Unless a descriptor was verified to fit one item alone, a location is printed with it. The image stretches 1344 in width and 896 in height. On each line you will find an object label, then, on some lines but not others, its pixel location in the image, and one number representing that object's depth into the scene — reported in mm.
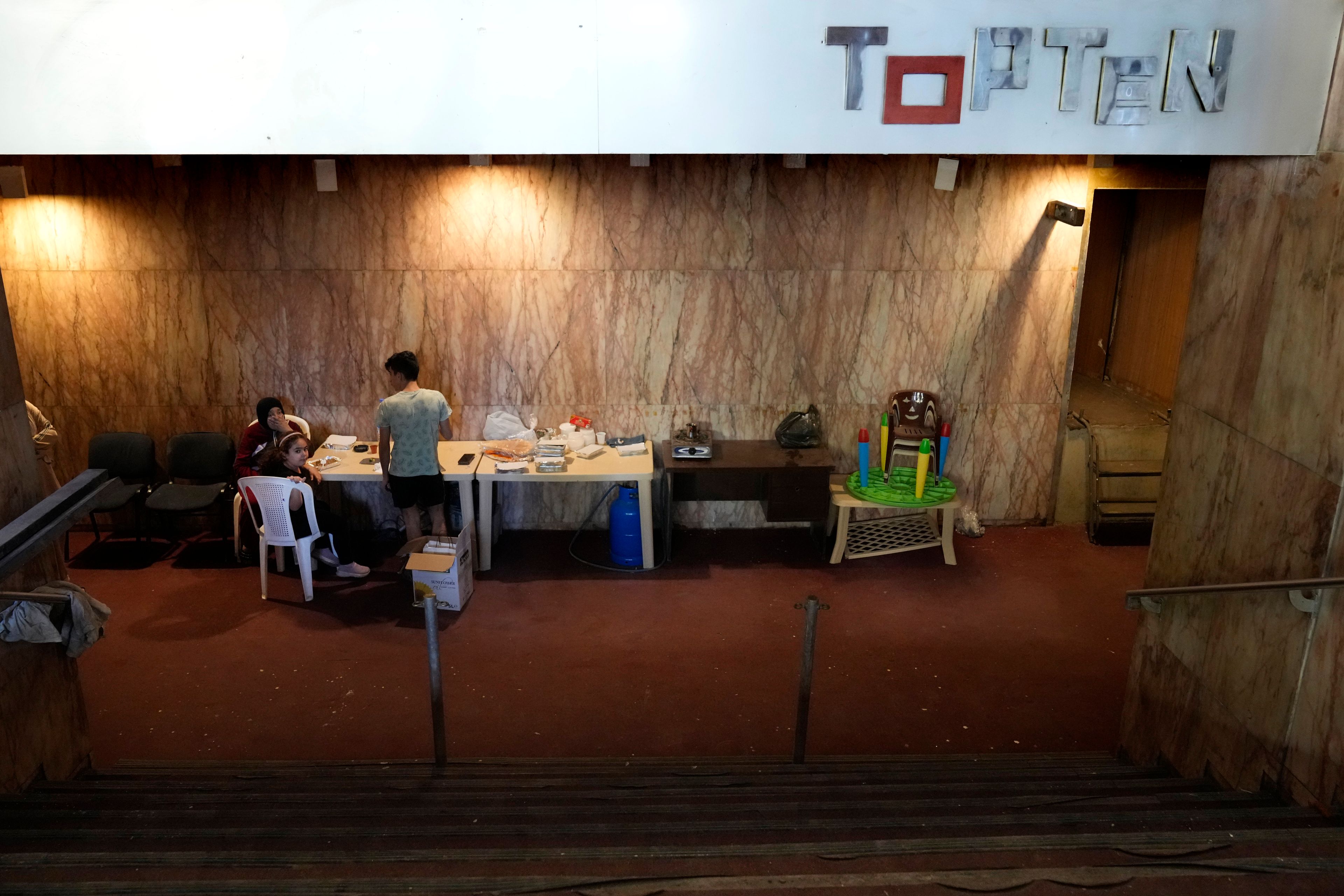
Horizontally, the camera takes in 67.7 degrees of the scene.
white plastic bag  7938
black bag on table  7789
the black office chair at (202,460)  7734
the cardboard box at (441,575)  6652
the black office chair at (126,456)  7754
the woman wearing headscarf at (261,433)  7321
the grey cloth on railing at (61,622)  3969
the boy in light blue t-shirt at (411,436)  6902
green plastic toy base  7441
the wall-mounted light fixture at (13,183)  7285
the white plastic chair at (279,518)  6719
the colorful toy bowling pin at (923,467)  7457
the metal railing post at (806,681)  4629
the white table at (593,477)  7262
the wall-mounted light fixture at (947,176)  7383
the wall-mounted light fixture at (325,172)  7379
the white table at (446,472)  7254
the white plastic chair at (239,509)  7348
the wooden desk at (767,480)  7484
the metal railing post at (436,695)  4680
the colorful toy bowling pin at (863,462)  7594
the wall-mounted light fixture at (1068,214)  7348
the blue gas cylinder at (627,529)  7477
